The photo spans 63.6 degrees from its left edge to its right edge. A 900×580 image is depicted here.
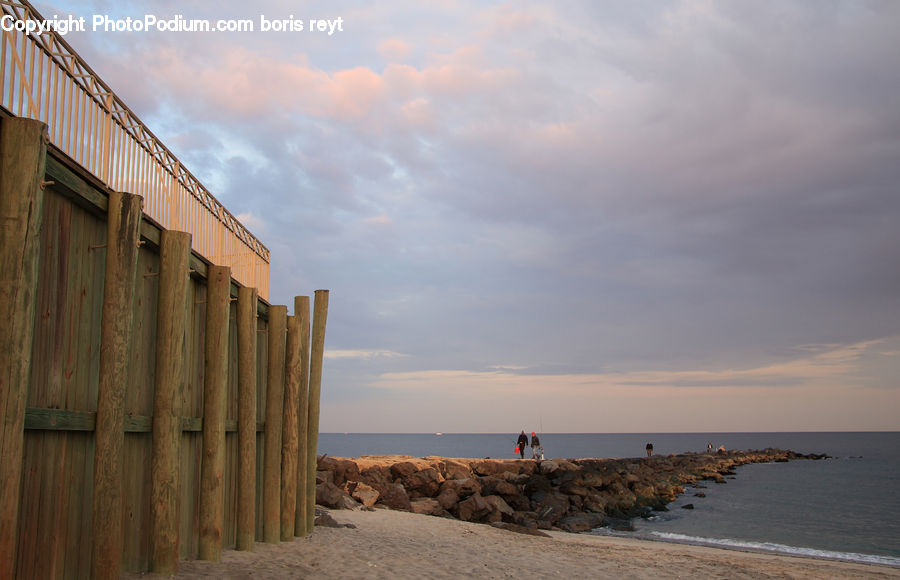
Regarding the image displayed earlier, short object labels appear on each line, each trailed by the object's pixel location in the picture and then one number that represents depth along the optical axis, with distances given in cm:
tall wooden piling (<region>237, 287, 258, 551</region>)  930
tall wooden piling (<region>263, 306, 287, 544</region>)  1030
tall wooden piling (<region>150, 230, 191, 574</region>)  684
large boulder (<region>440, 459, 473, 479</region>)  3159
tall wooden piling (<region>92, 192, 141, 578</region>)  589
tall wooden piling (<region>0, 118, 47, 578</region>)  472
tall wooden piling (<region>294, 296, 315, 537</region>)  1152
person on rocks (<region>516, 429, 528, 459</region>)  4242
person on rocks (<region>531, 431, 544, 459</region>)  4121
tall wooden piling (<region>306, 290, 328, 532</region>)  1223
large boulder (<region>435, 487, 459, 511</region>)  2281
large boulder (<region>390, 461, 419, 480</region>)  2758
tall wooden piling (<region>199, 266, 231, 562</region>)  812
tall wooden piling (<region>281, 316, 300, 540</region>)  1087
